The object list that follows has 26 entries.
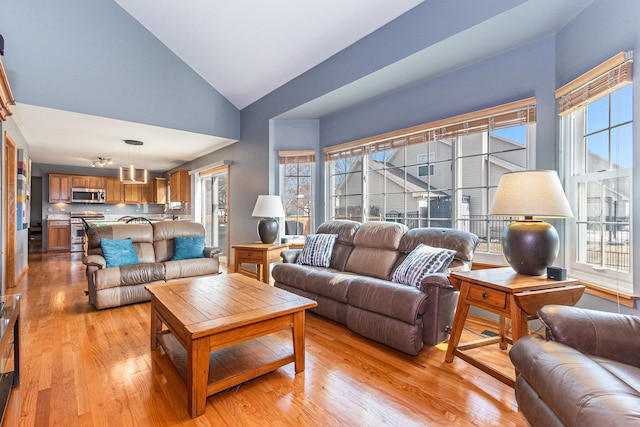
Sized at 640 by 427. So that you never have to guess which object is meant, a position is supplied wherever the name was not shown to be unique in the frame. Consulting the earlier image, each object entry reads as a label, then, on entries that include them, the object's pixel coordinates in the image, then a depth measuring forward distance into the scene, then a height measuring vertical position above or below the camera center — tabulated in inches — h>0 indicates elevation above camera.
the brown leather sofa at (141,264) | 130.3 -25.7
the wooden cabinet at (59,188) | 314.7 +23.1
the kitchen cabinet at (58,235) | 313.1 -25.4
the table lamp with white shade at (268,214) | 165.9 -1.5
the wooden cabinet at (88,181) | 325.1 +31.2
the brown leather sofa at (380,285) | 87.5 -24.8
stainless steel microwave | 322.7 +16.4
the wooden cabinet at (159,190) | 356.8 +24.0
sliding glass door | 250.8 +4.6
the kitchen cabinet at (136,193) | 352.5 +20.3
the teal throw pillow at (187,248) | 163.2 -19.9
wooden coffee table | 64.5 -27.8
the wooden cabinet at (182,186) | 292.9 +23.6
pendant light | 218.5 +27.3
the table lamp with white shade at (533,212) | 77.8 +0.1
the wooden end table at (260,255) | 153.8 -22.7
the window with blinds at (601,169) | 77.7 +12.4
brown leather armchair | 38.3 -23.3
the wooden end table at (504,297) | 70.0 -20.2
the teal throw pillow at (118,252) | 139.5 -19.3
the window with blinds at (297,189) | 187.5 +13.8
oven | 315.9 -24.4
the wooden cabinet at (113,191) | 341.7 +22.2
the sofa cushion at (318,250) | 137.9 -17.8
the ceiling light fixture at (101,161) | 281.4 +45.8
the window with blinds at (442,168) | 112.2 +19.2
